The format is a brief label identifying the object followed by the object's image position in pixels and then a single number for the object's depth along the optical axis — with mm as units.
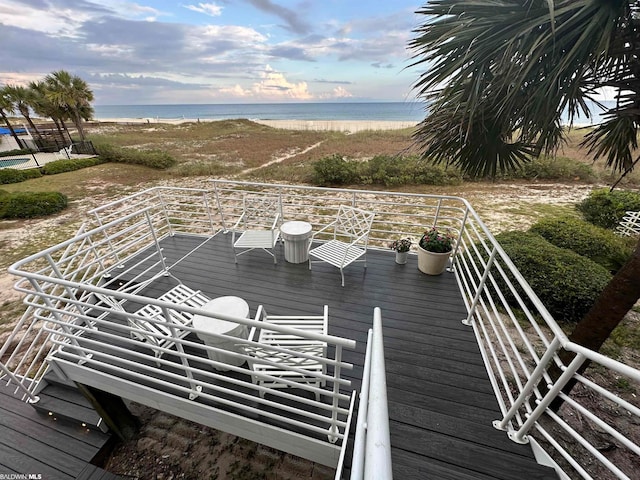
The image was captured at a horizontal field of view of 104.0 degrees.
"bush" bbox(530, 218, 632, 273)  4828
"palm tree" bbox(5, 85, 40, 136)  16344
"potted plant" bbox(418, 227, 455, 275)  3721
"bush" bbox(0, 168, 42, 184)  12216
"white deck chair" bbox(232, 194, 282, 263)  4211
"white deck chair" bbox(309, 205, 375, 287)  3805
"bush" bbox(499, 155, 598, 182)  12172
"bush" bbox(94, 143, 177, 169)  15578
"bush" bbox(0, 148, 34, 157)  17795
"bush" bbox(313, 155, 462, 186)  11773
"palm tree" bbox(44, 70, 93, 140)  16531
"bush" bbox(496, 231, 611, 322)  3979
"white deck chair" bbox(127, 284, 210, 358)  2781
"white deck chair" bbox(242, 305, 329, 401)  1953
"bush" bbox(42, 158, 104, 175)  13750
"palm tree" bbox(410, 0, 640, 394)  1550
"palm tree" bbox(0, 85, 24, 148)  15945
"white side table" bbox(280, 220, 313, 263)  4098
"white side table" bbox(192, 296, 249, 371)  2496
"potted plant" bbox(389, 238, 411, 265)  4133
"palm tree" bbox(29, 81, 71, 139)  16688
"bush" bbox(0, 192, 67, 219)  8688
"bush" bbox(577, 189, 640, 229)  7142
